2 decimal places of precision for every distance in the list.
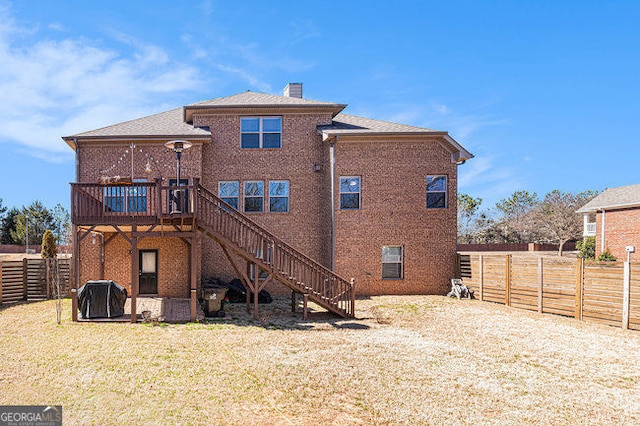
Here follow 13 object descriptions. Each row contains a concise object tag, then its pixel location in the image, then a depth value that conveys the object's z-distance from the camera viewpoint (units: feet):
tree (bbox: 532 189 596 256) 152.25
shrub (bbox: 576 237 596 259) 107.76
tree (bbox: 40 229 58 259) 81.20
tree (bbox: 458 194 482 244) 189.78
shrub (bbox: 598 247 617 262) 88.25
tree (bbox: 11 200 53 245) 162.91
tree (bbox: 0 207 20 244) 171.63
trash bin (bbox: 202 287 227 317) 40.83
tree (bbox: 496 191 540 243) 172.14
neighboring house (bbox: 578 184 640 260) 88.38
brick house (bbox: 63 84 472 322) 52.54
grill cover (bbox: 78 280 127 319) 38.63
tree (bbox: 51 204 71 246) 167.53
